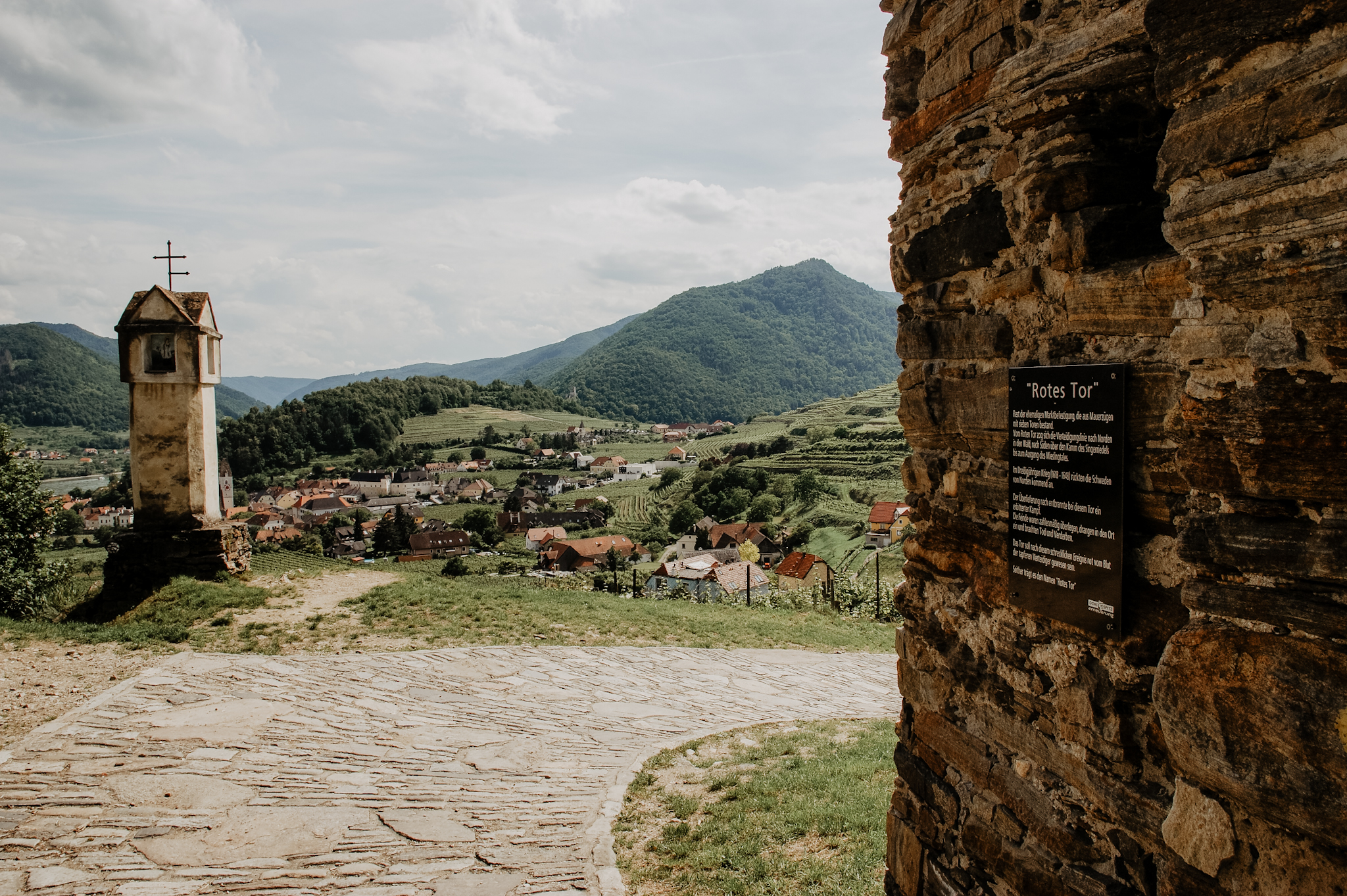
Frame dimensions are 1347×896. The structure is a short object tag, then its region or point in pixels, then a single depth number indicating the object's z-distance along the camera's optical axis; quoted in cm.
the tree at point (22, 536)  1021
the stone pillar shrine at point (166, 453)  956
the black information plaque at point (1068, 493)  211
